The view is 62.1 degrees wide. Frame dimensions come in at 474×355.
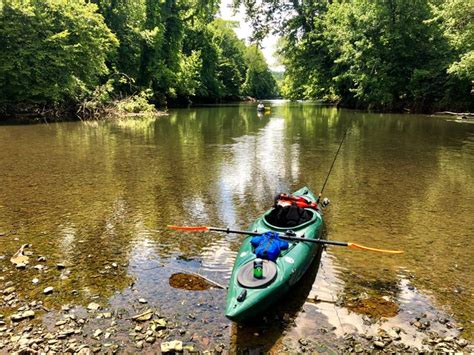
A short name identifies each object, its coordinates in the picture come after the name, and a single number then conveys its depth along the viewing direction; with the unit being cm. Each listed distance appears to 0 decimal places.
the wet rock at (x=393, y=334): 482
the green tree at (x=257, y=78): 8834
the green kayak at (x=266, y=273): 470
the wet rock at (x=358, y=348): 460
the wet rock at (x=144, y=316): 512
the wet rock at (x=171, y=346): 449
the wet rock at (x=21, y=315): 502
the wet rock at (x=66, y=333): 470
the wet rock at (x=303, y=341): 471
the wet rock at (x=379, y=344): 465
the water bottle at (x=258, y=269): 510
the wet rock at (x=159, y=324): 494
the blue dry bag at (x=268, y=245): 557
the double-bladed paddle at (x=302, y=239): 609
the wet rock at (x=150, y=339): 469
